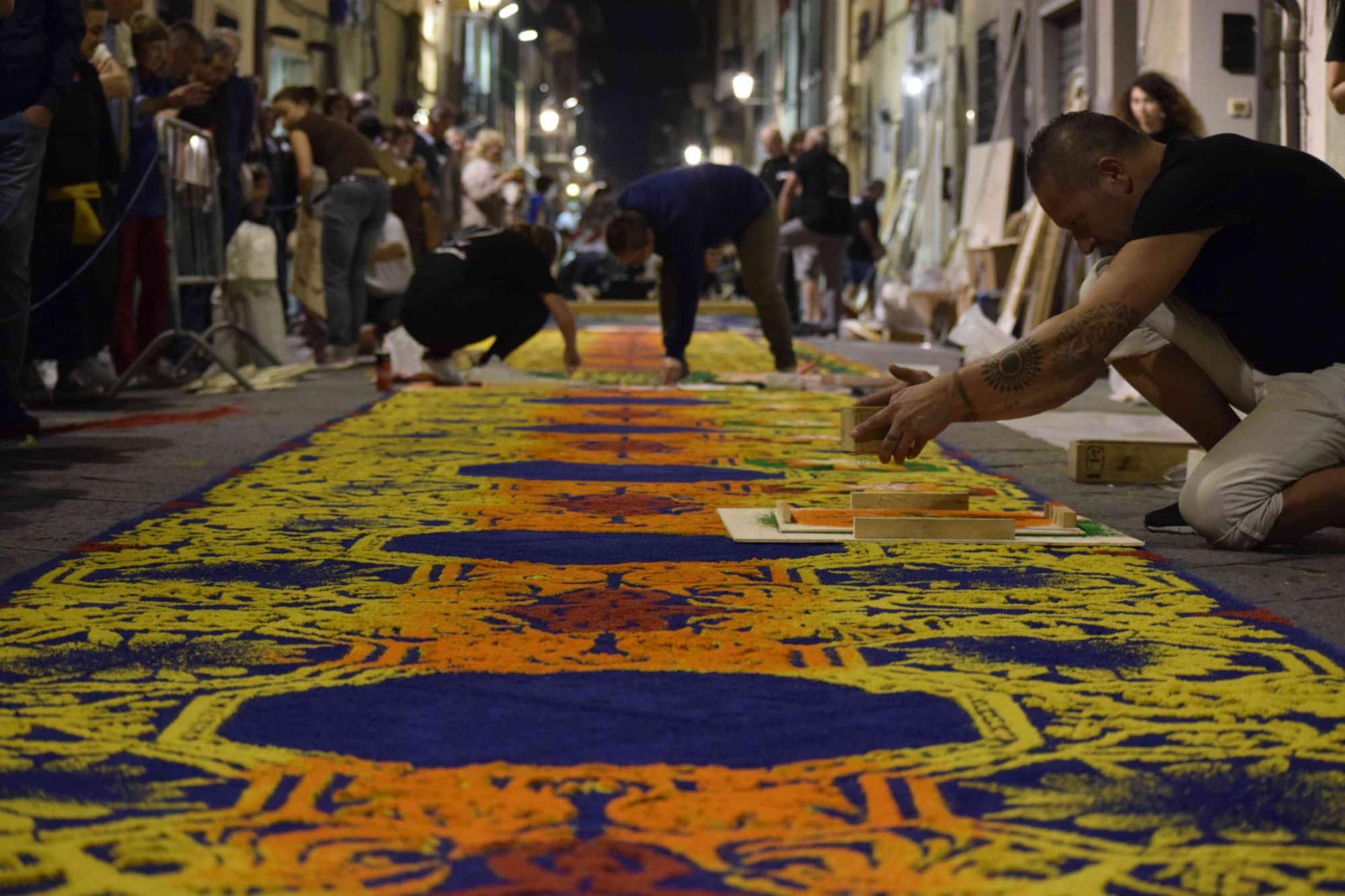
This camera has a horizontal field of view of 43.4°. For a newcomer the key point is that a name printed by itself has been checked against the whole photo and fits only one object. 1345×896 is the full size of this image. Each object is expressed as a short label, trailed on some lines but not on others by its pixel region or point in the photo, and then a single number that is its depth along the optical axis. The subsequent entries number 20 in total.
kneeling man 3.20
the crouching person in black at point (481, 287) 7.95
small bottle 8.04
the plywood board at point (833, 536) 3.48
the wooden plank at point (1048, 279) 9.75
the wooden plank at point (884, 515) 3.59
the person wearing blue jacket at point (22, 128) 5.46
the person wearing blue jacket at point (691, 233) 7.31
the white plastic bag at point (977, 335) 8.27
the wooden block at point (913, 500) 3.69
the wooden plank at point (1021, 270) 10.38
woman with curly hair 6.26
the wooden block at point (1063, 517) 3.63
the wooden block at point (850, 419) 3.59
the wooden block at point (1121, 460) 4.66
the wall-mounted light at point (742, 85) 29.44
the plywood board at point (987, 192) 12.66
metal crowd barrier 7.46
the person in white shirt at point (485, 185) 14.39
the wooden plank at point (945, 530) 3.53
